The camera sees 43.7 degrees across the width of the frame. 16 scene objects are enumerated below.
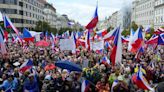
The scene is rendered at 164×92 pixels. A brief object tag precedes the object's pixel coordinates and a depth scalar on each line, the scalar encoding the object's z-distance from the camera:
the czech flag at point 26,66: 7.26
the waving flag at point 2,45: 8.29
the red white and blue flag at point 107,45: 13.22
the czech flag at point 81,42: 13.50
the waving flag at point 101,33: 16.14
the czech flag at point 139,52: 9.79
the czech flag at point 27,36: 13.72
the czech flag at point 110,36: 11.00
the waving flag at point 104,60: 8.32
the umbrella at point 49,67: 7.32
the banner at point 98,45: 10.14
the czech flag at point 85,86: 5.92
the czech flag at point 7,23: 11.88
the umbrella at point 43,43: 13.48
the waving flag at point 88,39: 11.02
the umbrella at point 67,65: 5.96
